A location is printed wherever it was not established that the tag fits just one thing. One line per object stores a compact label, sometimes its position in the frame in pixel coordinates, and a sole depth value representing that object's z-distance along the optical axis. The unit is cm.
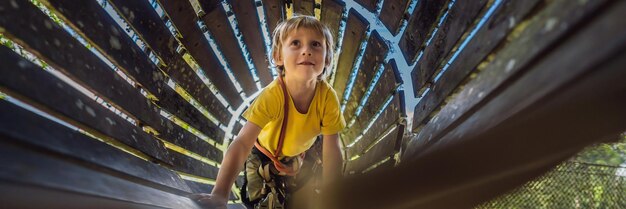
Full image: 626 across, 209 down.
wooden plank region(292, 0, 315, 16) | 241
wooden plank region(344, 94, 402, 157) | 169
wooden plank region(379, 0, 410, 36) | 154
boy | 159
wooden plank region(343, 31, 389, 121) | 189
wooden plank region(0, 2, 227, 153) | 86
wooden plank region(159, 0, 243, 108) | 173
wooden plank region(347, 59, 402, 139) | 173
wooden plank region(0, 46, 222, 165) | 78
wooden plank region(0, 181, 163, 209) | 44
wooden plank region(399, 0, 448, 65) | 129
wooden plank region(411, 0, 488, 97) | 101
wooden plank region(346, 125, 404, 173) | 162
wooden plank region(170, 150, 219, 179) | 187
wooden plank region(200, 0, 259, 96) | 203
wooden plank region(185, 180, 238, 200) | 192
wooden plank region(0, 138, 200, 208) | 50
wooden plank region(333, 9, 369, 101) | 205
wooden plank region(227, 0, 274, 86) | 231
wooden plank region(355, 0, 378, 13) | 181
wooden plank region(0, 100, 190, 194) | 67
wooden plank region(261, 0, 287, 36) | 245
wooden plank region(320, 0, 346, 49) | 223
